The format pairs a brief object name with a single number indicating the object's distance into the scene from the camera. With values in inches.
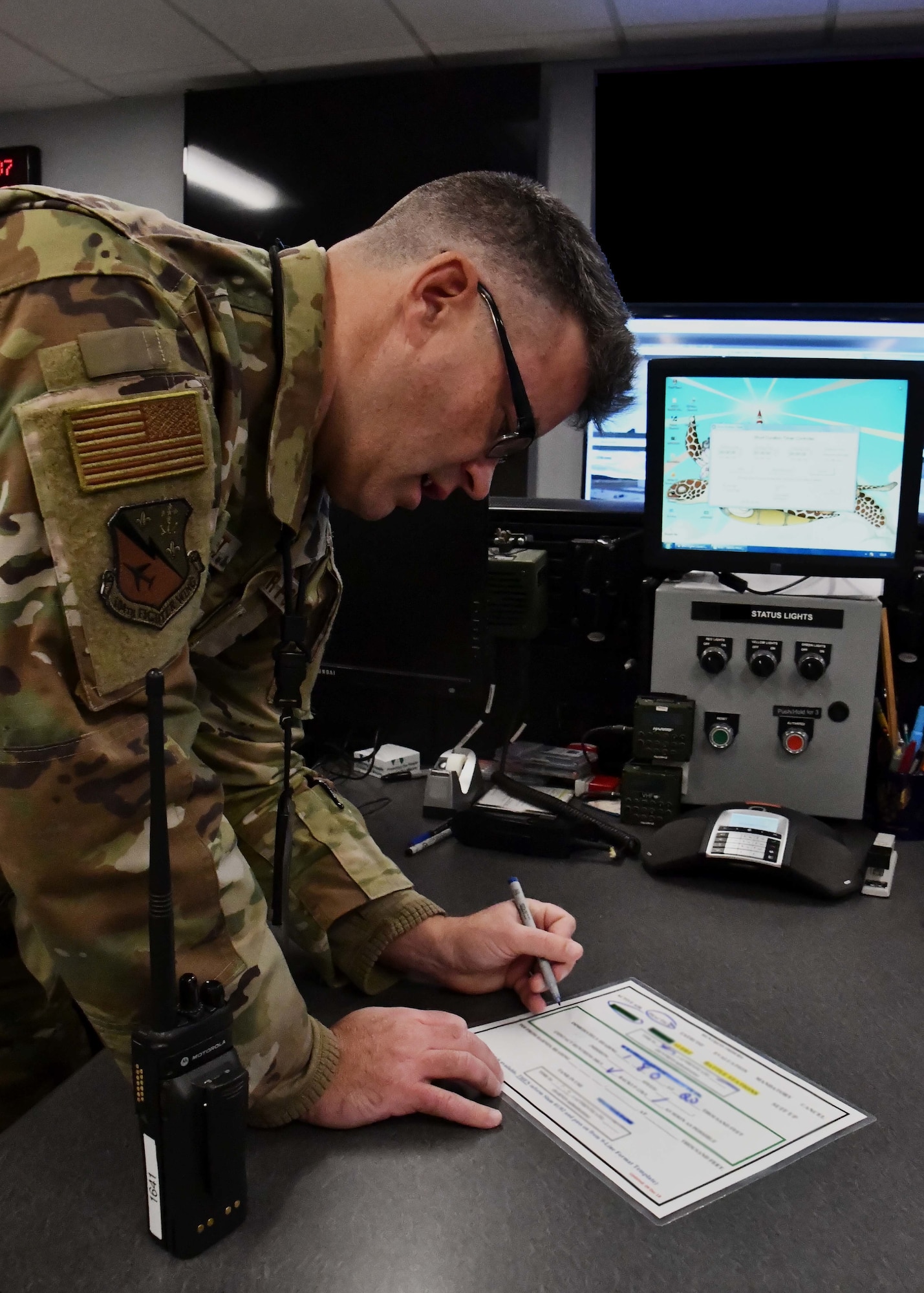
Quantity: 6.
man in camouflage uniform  26.2
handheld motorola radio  24.4
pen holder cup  55.6
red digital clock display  191.8
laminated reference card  29.3
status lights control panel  55.8
